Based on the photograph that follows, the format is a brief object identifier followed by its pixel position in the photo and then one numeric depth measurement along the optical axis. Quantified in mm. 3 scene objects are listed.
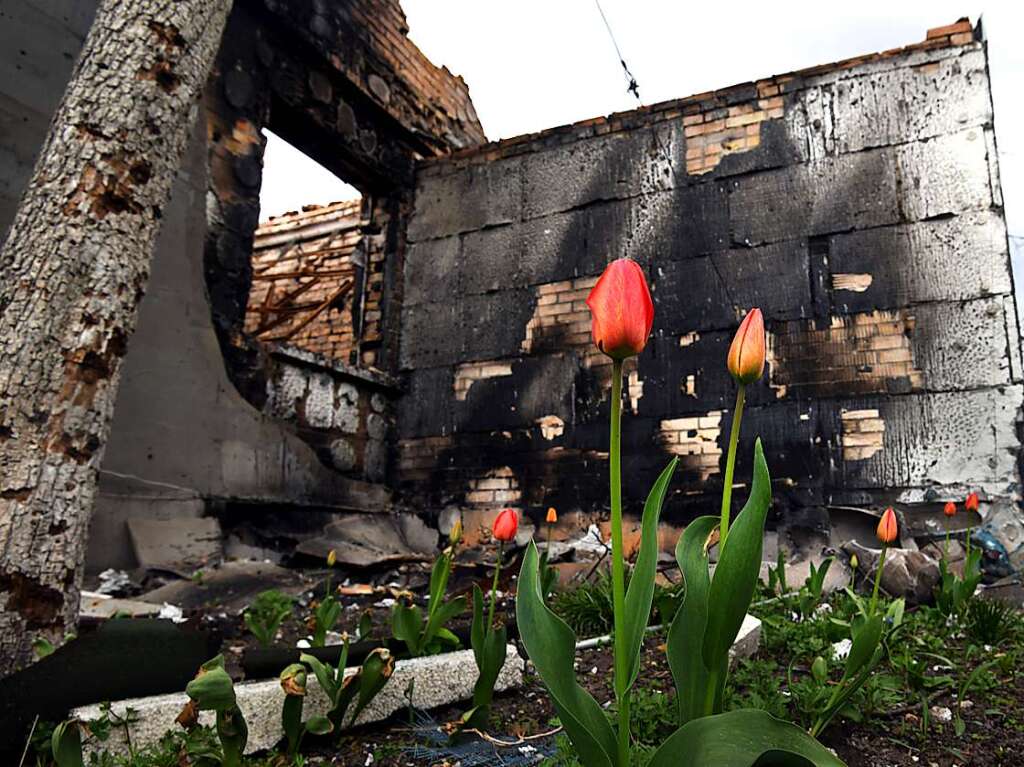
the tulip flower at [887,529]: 2146
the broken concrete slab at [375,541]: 4840
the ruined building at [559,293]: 4625
